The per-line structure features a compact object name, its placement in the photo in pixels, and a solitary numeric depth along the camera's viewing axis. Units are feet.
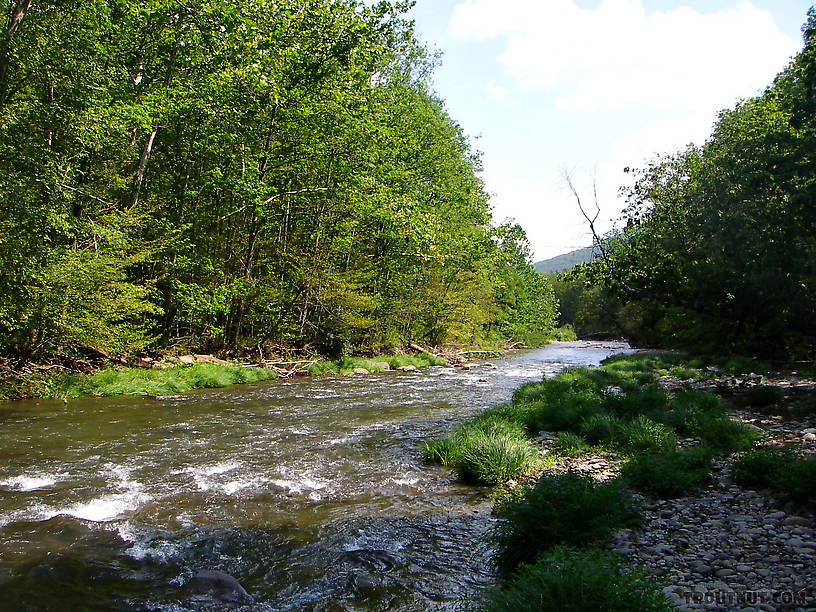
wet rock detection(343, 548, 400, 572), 16.35
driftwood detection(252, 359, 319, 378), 64.95
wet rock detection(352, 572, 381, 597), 14.90
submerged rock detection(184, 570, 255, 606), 14.20
